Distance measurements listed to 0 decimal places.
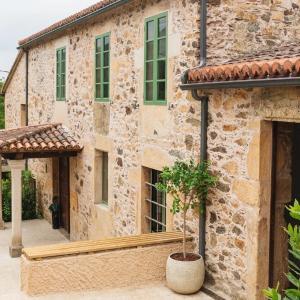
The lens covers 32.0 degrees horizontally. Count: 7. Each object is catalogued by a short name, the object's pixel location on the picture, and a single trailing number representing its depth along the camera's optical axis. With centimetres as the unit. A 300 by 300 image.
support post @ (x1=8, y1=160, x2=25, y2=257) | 1195
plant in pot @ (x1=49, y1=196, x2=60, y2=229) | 1490
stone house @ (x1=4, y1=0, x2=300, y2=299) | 650
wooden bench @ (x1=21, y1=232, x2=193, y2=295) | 709
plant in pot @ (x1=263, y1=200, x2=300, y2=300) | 320
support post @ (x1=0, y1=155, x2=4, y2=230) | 1480
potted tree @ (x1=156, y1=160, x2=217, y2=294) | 718
